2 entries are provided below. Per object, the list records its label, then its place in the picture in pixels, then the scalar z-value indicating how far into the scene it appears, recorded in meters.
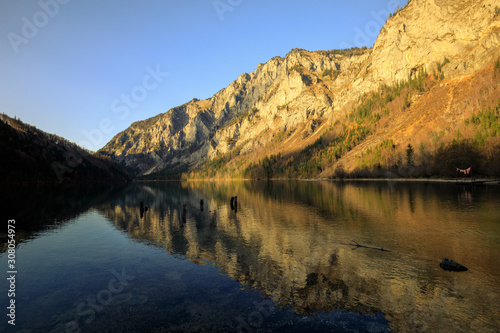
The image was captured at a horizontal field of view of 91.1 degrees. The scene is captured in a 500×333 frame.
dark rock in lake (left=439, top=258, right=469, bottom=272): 16.80
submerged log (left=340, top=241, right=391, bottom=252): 21.72
